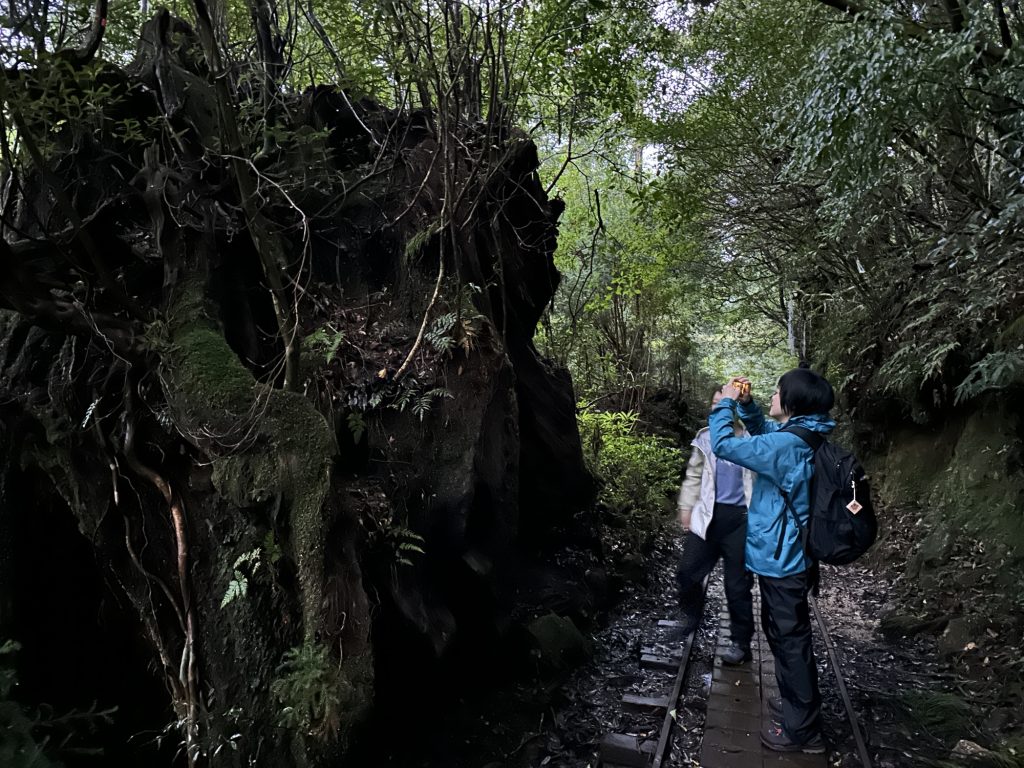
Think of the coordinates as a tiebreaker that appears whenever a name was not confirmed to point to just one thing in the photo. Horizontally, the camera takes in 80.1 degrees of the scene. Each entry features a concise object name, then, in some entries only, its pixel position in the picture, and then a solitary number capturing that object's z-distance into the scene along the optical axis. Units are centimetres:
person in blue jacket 431
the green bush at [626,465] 1095
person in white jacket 558
